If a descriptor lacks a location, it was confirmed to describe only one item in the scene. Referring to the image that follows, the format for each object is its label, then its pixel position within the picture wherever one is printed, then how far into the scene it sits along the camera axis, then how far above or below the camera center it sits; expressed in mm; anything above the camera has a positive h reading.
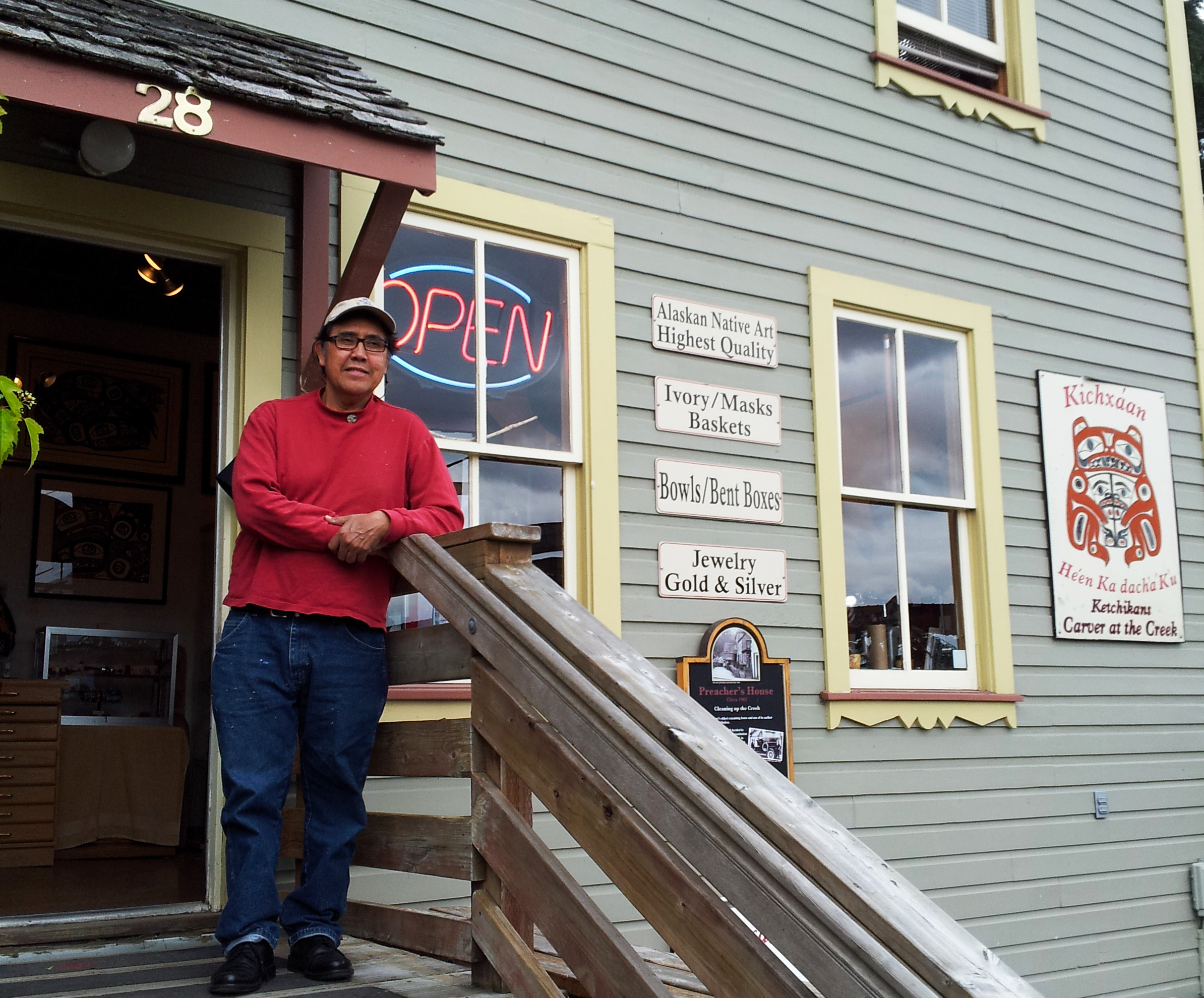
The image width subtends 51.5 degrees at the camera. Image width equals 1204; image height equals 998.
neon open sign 4676 +1284
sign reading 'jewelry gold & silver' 5117 +370
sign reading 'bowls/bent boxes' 5176 +716
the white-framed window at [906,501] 5855 +751
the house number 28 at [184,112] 3281 +1466
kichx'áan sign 6426 +761
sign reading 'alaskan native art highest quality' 5289 +1416
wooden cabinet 6629 -527
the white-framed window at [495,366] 4688 +1146
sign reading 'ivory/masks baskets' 5238 +1065
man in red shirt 3041 +84
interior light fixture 6625 +2150
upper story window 6422 +3195
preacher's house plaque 5070 -102
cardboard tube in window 5812 +52
